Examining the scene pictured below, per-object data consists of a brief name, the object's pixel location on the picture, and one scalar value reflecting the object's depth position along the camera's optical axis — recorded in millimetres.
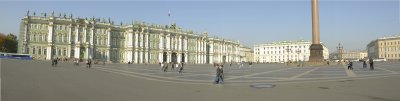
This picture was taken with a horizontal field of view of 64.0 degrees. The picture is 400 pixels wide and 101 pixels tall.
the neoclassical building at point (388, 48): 141000
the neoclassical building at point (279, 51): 173625
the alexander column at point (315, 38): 53344
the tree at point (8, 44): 81625
